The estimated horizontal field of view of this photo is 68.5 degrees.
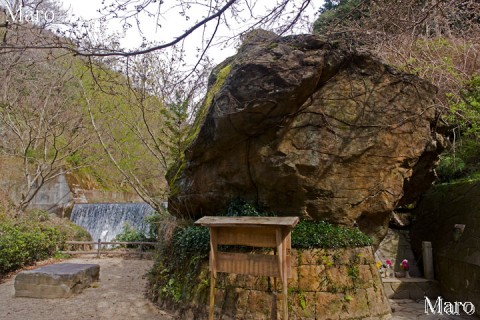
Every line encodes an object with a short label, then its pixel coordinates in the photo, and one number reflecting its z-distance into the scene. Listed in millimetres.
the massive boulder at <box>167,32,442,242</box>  5857
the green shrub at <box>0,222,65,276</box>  9602
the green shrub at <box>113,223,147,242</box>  14188
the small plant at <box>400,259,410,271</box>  7873
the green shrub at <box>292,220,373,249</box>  5781
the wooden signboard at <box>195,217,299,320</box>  4449
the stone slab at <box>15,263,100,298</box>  7438
